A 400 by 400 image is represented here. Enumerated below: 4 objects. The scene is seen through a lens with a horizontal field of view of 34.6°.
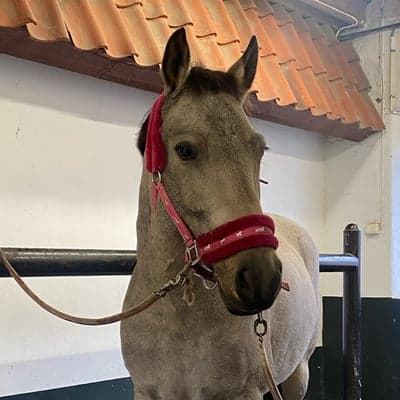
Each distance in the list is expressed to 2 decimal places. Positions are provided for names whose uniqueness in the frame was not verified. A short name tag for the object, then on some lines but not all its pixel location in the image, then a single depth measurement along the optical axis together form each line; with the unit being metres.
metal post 2.66
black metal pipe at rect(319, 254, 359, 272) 2.47
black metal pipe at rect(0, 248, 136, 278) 1.44
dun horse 1.12
